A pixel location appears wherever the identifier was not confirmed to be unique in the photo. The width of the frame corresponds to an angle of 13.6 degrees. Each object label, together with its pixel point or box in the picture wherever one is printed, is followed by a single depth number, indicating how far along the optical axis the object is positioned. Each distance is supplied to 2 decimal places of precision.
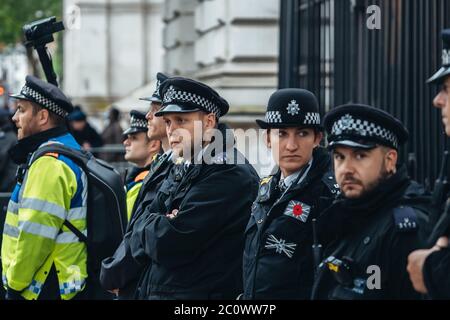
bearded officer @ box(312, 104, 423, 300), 7.90
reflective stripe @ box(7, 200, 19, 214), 11.87
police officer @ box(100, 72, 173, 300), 10.75
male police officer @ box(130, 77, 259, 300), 10.12
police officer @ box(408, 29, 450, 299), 7.41
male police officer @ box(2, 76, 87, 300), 11.47
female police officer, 9.28
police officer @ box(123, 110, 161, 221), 14.36
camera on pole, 13.34
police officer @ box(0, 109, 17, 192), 20.19
